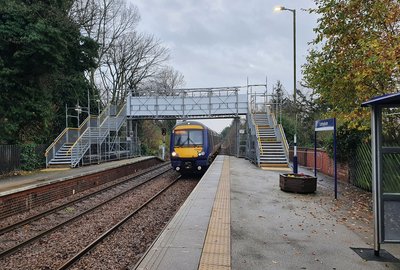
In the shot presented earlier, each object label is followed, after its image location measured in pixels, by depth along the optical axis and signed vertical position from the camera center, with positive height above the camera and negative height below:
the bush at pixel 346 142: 13.40 +0.12
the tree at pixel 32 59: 18.53 +4.76
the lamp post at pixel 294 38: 17.87 +5.81
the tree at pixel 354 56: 8.26 +2.36
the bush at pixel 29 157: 19.77 -0.82
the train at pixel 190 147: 19.53 -0.16
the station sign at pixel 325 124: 10.30 +0.64
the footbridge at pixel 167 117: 22.55 +1.55
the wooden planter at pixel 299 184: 11.20 -1.26
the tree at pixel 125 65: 42.22 +9.85
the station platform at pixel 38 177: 13.23 -1.59
